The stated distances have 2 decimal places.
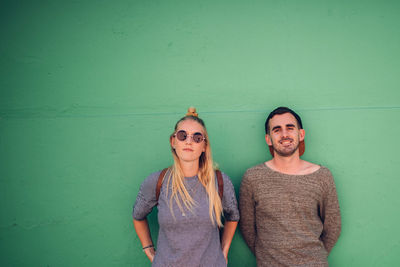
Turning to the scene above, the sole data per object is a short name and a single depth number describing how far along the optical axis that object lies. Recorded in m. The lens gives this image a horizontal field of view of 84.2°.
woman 1.74
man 1.96
